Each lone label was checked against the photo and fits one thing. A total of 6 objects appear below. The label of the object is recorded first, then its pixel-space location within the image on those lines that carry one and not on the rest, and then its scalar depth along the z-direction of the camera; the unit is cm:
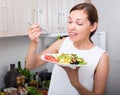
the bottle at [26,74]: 228
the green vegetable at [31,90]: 208
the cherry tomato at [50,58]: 122
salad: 121
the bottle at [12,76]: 210
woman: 126
